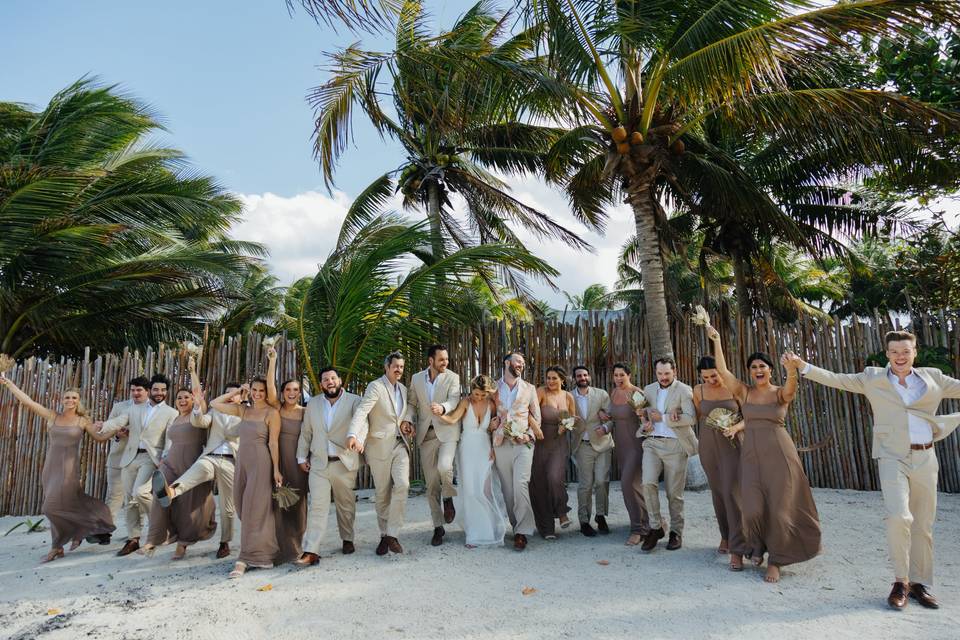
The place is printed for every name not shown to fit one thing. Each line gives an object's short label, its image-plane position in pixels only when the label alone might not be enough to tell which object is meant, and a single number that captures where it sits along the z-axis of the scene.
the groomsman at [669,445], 6.04
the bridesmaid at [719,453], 5.55
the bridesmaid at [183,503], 6.44
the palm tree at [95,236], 10.86
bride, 6.32
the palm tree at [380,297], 8.38
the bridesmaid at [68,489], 6.76
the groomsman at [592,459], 6.63
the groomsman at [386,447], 6.23
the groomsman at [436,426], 6.58
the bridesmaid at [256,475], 5.66
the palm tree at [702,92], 6.75
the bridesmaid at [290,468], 5.92
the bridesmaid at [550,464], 6.62
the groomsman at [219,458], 6.39
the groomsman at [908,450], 4.41
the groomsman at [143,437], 7.00
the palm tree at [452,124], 8.07
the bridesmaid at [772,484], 5.00
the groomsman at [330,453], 6.08
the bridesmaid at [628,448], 6.27
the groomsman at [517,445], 6.32
